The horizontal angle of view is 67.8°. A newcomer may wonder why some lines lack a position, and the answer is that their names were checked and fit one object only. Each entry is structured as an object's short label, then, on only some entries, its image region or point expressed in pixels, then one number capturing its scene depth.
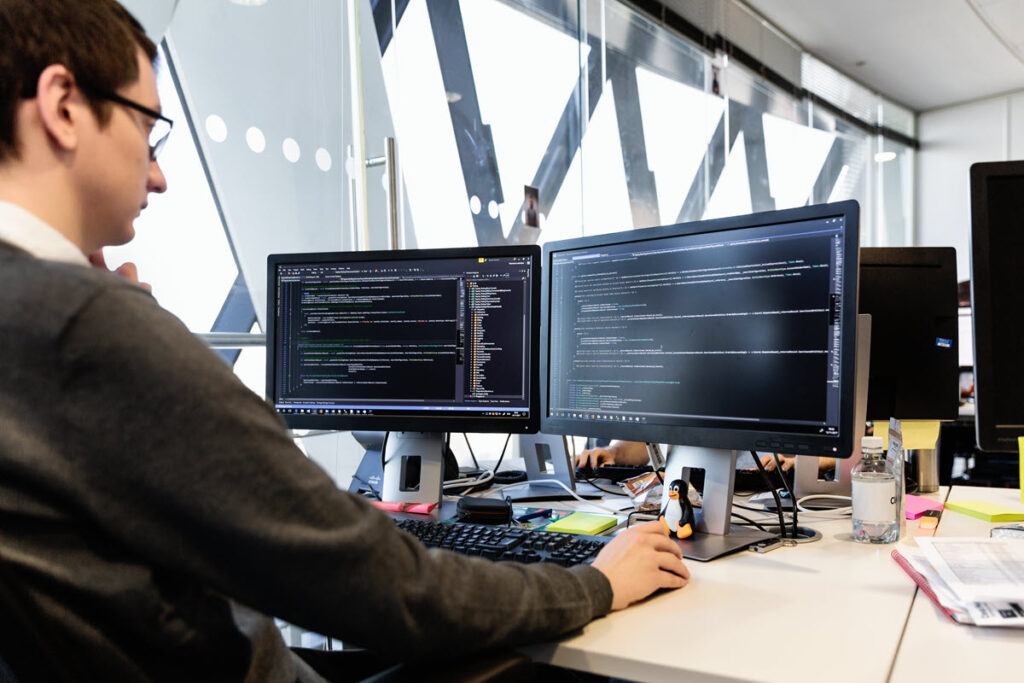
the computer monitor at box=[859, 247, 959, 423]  1.67
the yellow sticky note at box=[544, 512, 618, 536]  1.32
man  0.58
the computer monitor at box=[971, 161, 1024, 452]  1.08
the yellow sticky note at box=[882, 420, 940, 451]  1.70
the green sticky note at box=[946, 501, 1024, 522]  1.42
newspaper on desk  0.88
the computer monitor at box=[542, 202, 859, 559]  1.11
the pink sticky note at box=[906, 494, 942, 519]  1.45
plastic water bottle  1.26
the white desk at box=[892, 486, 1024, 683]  0.76
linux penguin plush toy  1.25
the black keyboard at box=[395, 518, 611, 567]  1.06
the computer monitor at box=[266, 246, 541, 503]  1.47
